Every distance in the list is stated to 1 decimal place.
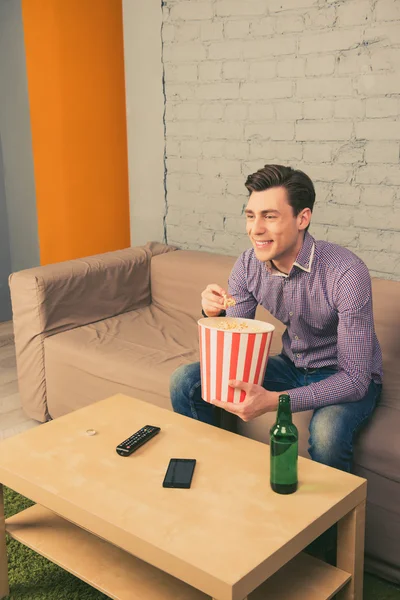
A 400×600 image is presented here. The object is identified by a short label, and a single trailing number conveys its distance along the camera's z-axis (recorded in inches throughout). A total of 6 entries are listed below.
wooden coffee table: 51.5
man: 70.6
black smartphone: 60.0
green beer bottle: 57.9
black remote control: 66.0
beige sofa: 93.7
